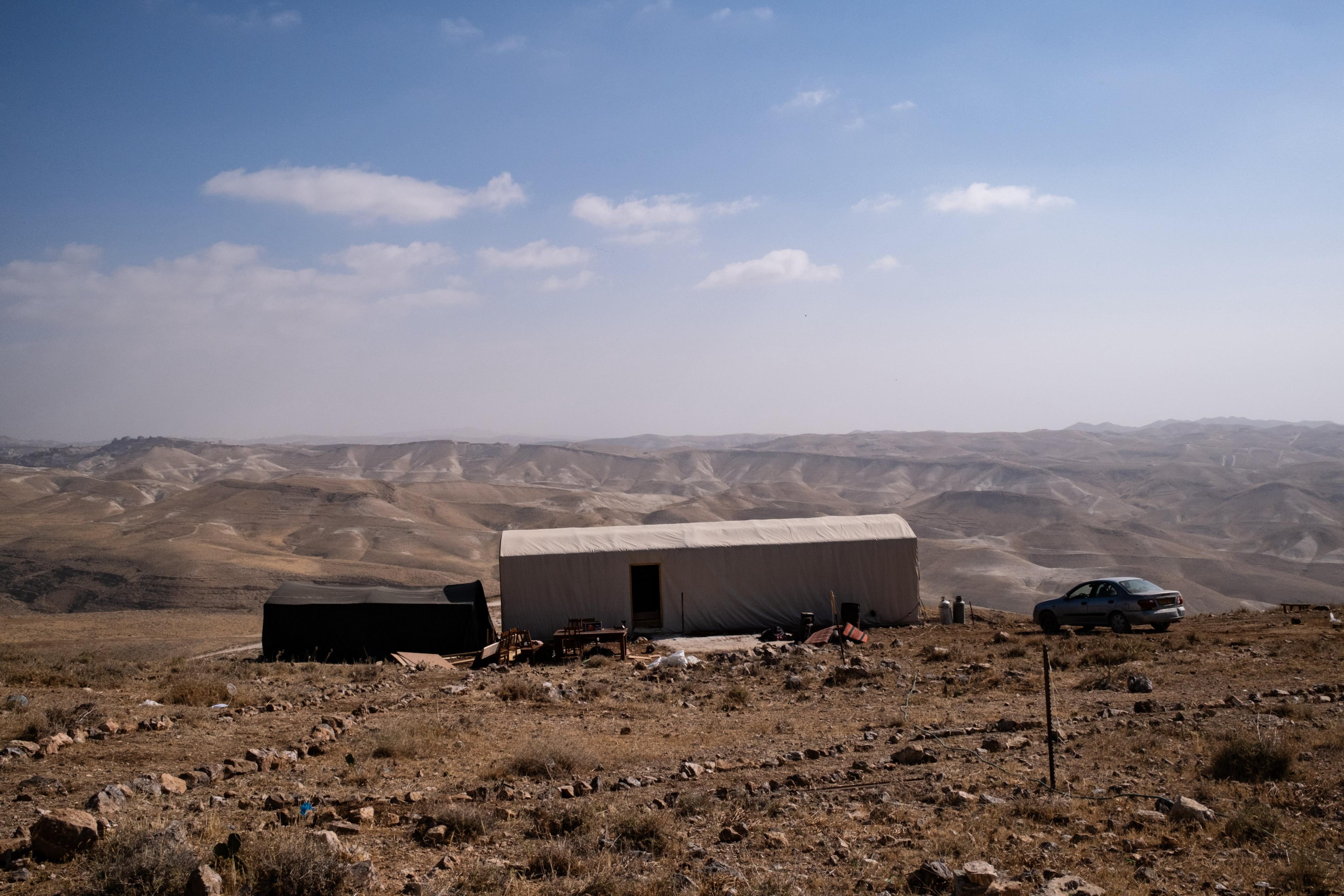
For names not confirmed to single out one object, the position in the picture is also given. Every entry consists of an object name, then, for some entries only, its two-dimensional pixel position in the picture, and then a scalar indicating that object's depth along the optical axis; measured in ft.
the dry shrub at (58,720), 31.24
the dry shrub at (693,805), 22.90
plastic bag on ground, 52.29
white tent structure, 70.49
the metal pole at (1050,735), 24.22
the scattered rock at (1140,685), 38.96
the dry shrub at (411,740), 29.84
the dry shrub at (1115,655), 47.98
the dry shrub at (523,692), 42.52
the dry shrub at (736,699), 39.65
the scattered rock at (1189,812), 21.24
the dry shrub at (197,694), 40.24
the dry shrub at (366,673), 49.67
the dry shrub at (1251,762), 24.68
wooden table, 59.47
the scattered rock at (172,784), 24.80
